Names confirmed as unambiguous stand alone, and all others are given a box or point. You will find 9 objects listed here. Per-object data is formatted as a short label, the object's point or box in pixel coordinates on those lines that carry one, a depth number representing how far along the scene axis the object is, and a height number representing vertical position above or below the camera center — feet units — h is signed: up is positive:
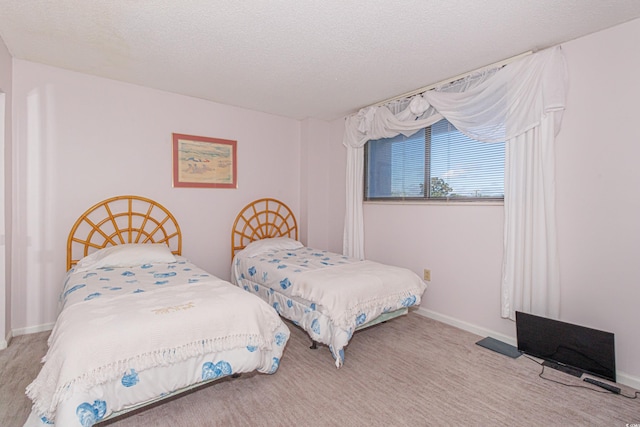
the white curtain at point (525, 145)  7.88 +1.77
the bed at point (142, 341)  4.63 -2.32
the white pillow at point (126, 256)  8.97 -1.49
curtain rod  8.46 +4.20
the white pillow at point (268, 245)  11.85 -1.48
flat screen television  6.84 -3.18
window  9.45 +1.52
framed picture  11.71 +1.83
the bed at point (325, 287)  7.66 -2.22
